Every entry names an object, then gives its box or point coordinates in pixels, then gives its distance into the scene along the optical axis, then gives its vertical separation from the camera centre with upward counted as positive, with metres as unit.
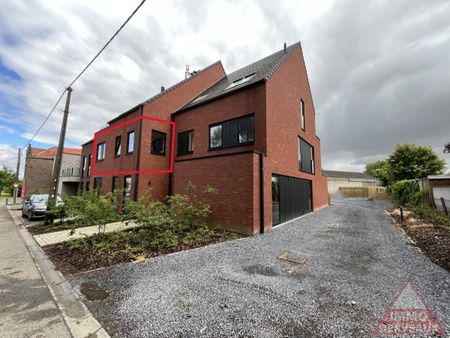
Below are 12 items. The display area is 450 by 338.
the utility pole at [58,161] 9.81 +1.36
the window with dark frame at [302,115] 13.07 +4.90
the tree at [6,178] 38.44 +2.07
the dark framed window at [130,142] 12.40 +2.92
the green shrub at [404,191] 14.16 +0.21
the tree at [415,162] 27.47 +4.25
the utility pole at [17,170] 25.25 +2.40
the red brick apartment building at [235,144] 7.89 +2.54
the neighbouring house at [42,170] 25.11 +2.45
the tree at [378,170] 32.34 +6.11
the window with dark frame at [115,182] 13.06 +0.55
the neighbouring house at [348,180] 37.06 +2.84
